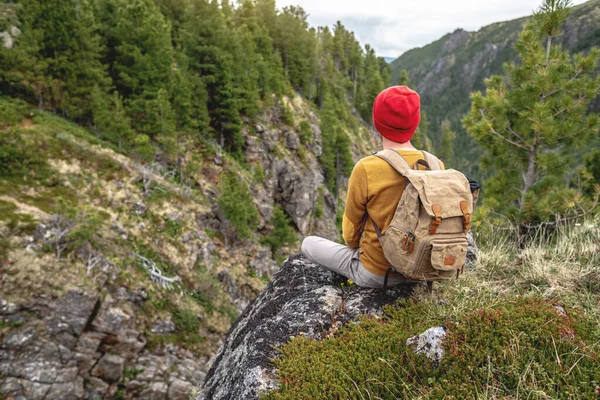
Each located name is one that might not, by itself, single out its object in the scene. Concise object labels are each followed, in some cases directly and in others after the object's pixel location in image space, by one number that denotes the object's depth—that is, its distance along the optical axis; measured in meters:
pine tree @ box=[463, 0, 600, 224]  7.53
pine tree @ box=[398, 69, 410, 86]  55.28
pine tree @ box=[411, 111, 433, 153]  67.95
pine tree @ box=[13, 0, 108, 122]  18.28
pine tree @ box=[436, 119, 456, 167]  71.81
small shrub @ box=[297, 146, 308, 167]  37.47
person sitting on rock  3.24
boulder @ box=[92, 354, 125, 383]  12.99
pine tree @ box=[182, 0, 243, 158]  27.97
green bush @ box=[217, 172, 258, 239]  22.03
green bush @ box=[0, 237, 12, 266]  11.98
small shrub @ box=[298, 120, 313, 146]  38.47
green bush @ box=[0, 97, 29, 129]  15.69
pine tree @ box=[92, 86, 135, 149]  19.03
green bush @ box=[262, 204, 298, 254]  27.16
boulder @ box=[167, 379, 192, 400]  13.88
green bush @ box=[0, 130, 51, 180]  14.24
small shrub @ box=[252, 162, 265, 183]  30.11
